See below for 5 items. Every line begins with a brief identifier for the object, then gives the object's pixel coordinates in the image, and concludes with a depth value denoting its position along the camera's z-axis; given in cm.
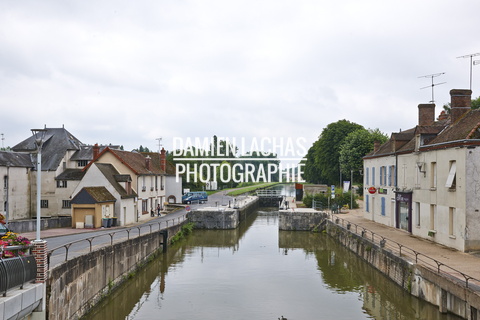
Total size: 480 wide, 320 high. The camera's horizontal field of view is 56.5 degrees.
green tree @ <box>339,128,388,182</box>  6097
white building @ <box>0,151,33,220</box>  3788
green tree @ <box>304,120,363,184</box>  7162
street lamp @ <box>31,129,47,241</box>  1284
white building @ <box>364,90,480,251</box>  2138
